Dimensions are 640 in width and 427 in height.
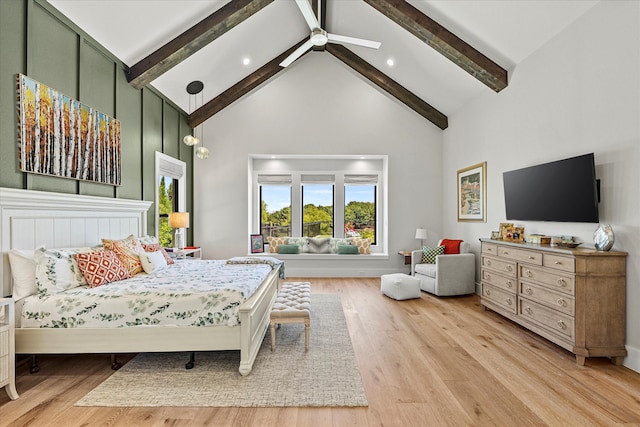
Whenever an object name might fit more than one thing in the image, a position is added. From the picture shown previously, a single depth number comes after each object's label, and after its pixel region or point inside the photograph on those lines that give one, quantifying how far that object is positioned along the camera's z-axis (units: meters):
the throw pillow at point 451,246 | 5.77
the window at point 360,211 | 7.30
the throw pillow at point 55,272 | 2.66
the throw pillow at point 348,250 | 6.84
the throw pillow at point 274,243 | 6.99
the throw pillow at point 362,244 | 6.95
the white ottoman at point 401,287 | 5.05
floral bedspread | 2.61
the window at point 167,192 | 5.32
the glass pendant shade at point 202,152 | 5.59
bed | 2.61
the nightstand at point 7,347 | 2.22
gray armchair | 5.24
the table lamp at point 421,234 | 6.49
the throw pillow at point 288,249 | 6.86
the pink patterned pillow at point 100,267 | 2.90
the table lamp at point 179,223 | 5.26
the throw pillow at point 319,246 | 6.97
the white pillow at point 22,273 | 2.66
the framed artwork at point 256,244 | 6.94
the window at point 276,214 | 7.30
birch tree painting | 2.87
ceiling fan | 3.31
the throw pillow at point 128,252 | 3.38
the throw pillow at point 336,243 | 6.97
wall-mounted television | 3.10
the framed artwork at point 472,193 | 5.27
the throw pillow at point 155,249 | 3.99
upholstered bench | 3.10
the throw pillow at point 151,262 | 3.56
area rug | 2.30
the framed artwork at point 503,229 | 4.26
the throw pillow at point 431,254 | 5.80
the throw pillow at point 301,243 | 6.97
